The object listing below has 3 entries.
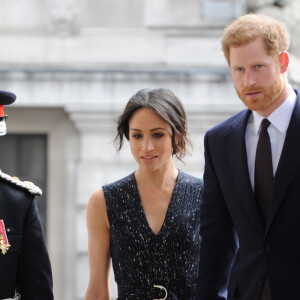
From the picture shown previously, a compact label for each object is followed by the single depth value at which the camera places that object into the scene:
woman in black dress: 9.84
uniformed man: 8.95
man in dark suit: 8.31
